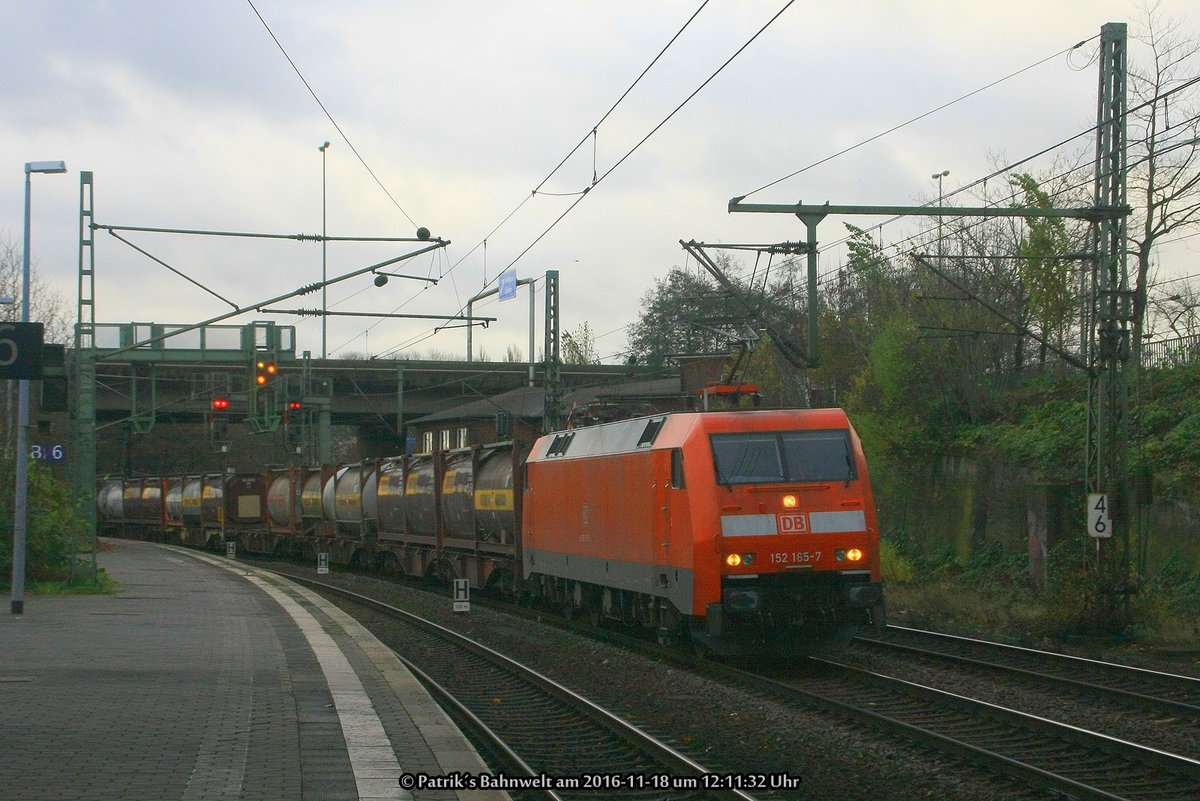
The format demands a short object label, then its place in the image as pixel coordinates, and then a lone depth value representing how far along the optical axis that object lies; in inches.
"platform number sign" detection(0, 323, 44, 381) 711.7
